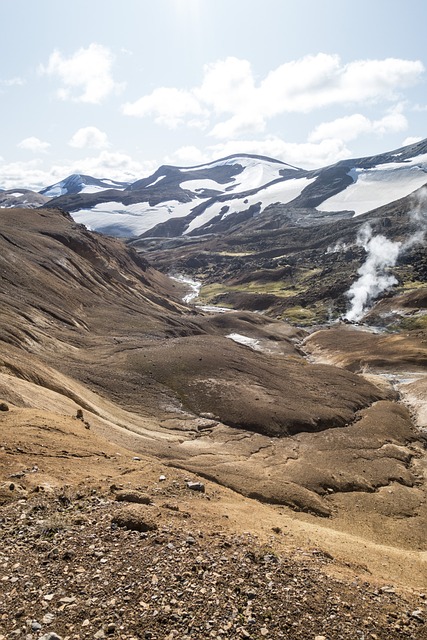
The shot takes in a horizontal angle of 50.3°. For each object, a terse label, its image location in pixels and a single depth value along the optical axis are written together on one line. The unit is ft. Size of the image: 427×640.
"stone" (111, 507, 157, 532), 47.62
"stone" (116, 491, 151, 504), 55.06
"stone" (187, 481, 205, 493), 69.05
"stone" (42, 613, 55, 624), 32.53
